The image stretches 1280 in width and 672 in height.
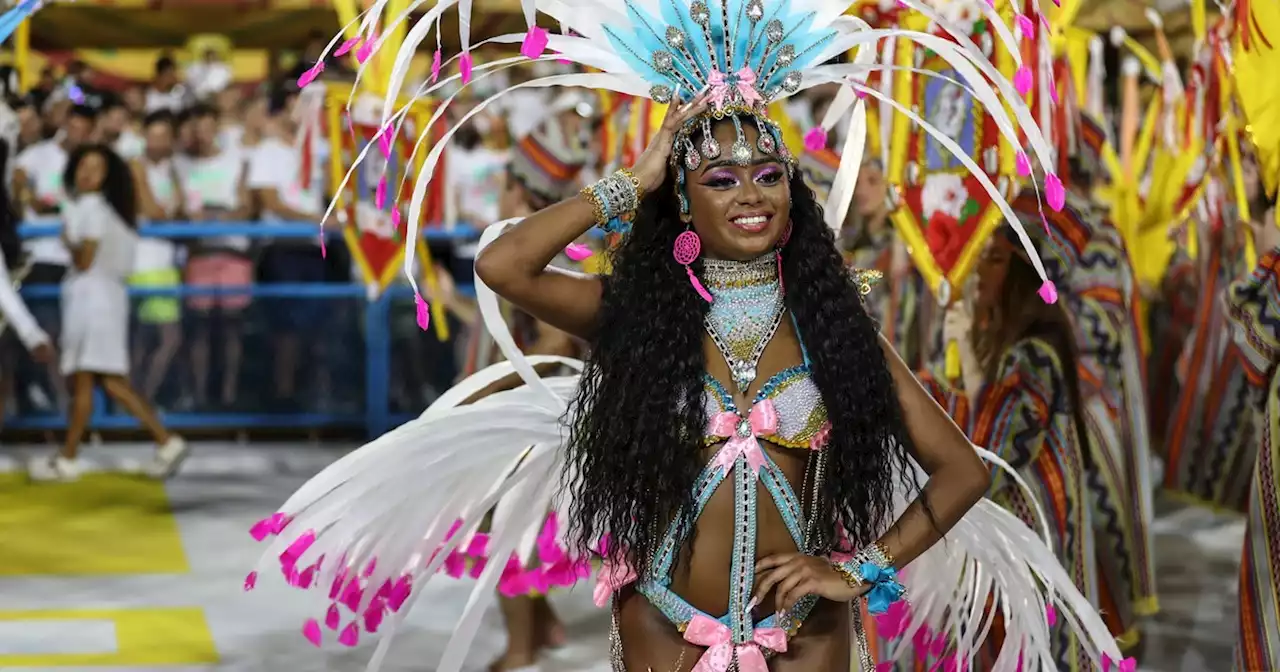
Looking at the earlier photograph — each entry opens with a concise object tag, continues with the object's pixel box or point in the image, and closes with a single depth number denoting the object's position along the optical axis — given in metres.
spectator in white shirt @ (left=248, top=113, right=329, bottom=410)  10.55
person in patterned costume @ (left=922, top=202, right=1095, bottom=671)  5.18
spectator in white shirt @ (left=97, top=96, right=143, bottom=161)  11.18
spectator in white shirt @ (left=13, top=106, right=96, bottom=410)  11.17
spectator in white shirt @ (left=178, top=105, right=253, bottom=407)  10.44
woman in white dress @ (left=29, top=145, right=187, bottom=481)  9.72
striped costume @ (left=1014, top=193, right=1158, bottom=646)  5.64
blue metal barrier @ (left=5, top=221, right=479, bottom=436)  10.52
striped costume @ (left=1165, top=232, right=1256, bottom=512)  8.40
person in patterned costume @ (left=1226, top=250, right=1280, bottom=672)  4.48
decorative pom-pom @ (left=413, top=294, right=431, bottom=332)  3.08
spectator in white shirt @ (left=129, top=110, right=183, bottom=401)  10.38
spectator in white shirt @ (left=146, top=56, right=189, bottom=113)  12.66
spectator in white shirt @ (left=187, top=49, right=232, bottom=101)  13.13
